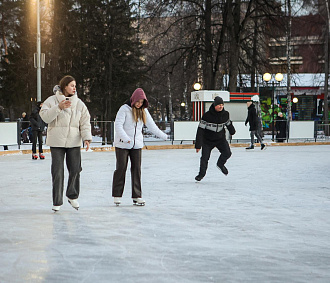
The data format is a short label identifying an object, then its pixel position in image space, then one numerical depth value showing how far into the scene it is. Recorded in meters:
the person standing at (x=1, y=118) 25.09
